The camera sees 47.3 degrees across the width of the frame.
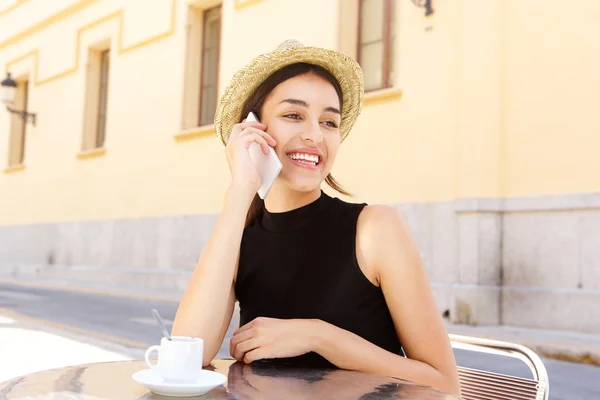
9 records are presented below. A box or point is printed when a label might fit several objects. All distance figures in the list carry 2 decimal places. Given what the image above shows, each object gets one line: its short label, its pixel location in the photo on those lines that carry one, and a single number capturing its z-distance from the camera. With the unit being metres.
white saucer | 1.25
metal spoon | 1.34
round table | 1.29
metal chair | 1.67
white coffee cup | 1.29
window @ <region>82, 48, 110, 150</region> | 14.20
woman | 1.70
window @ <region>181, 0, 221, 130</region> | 11.62
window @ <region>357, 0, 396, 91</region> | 8.55
